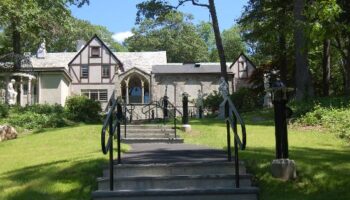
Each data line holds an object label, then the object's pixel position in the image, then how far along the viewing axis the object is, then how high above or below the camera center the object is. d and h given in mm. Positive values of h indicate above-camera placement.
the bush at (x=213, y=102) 33156 +1063
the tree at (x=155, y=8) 29703 +6357
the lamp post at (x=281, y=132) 7566 -221
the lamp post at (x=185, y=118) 16673 +13
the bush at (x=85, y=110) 25495 +541
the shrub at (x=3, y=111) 23812 +489
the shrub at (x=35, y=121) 22047 +17
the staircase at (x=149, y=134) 14008 -432
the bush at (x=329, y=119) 15525 -70
